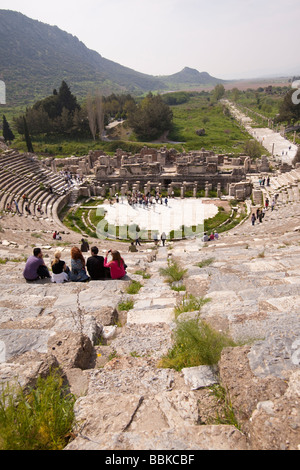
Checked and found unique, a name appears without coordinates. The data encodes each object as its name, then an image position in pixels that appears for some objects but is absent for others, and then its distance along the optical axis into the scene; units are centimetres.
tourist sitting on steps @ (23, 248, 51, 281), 744
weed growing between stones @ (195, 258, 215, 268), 835
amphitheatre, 227
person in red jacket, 764
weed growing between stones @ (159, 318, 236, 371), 325
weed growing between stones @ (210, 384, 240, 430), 249
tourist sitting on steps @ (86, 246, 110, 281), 759
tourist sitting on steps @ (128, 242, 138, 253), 1529
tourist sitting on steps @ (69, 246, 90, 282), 771
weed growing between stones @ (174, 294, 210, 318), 493
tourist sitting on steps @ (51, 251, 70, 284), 744
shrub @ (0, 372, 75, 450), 213
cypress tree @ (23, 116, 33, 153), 4407
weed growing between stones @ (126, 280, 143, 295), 668
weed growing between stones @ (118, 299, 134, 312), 567
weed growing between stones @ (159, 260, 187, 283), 752
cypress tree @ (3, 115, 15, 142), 5169
